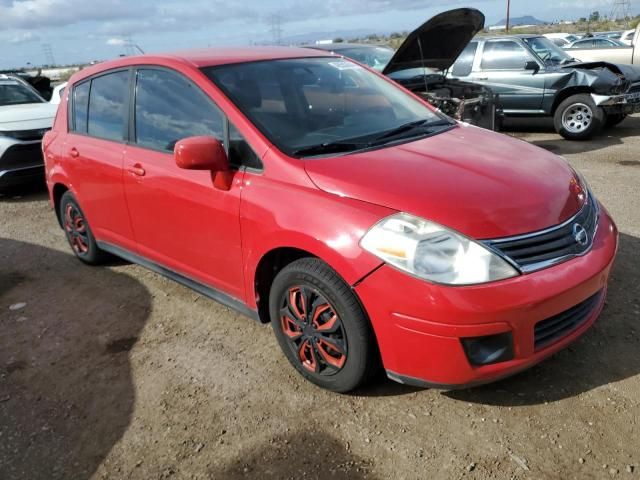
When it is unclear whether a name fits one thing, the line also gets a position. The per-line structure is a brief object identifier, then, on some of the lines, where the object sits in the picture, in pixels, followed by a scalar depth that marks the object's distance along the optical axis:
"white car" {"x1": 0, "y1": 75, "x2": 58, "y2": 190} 7.42
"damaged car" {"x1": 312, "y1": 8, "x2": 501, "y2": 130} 6.79
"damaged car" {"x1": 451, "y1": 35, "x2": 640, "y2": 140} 9.20
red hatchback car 2.39
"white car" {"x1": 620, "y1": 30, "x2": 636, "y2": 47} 21.15
